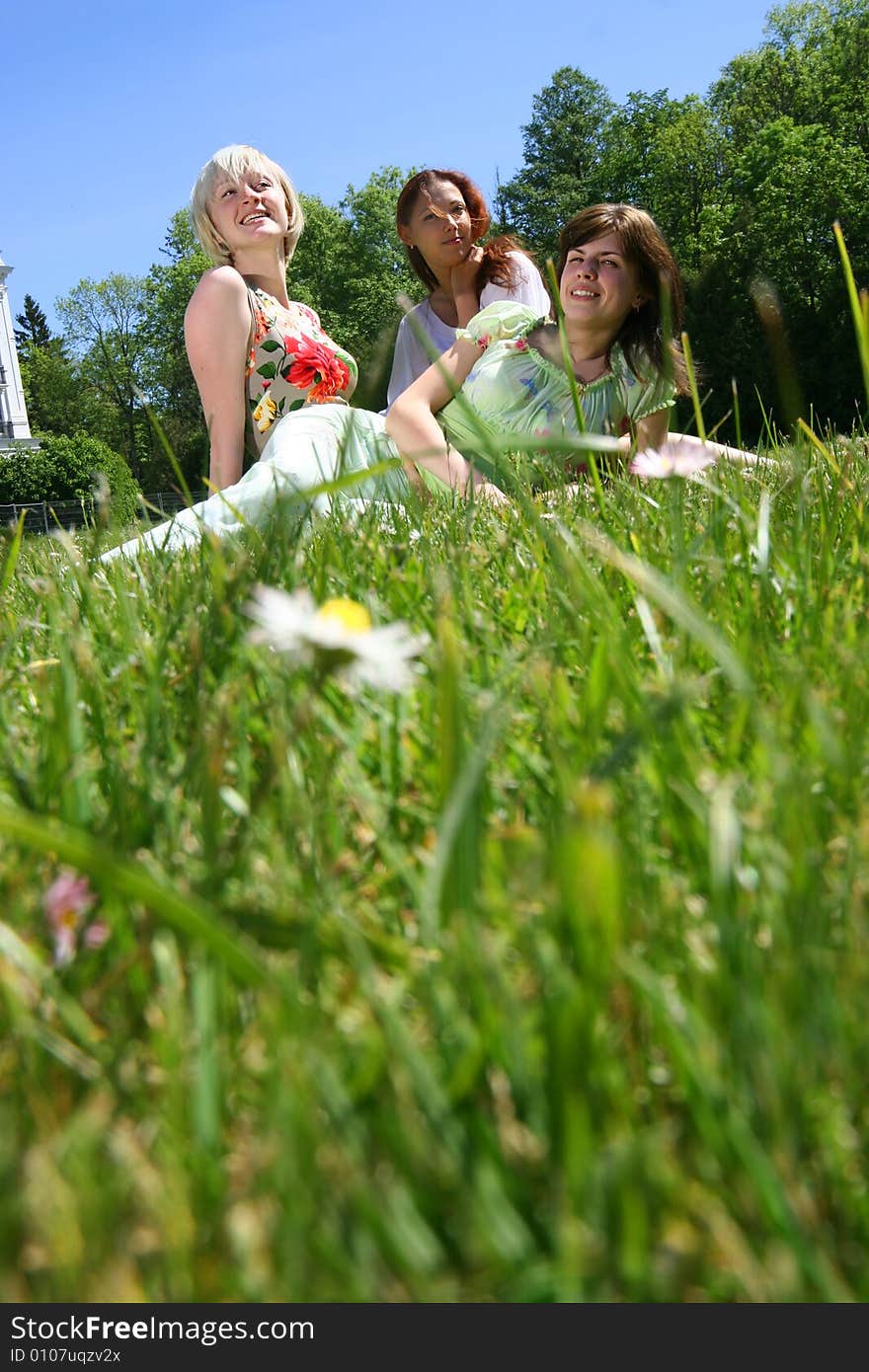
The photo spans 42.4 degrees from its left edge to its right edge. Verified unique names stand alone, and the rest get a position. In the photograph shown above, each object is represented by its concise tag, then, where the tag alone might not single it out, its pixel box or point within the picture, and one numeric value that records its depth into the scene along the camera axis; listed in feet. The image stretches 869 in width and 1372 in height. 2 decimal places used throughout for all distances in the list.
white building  212.23
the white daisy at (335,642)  2.10
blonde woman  16.96
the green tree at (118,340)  194.59
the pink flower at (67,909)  2.23
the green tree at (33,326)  281.13
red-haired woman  20.36
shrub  154.10
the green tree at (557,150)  138.41
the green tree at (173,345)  174.50
